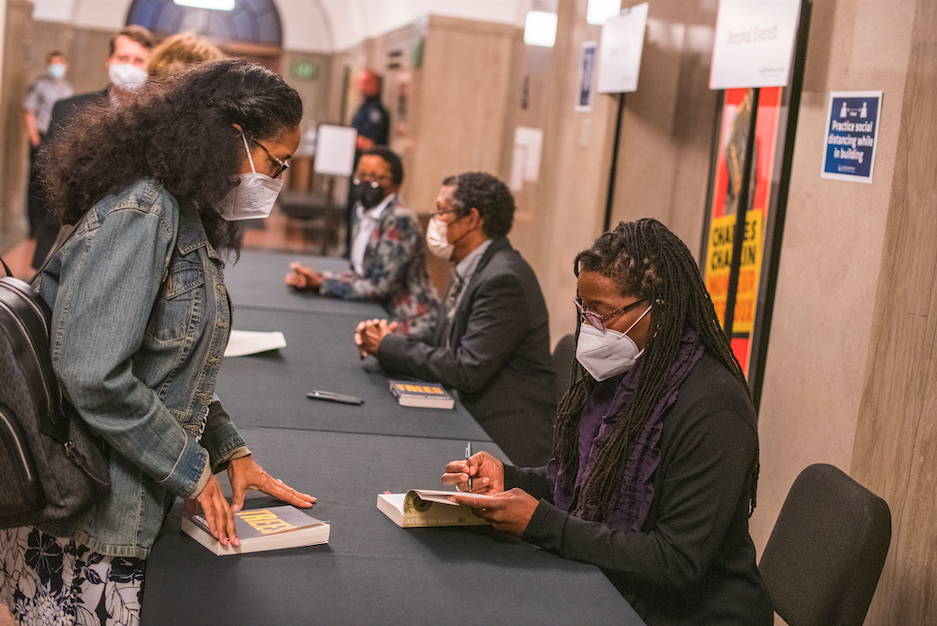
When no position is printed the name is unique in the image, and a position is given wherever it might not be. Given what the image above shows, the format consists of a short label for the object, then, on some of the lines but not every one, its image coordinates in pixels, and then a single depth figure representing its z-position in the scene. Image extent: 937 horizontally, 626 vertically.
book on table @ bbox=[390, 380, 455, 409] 2.93
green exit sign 17.92
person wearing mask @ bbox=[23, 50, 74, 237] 10.55
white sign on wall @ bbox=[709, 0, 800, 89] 3.27
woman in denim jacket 1.47
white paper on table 3.32
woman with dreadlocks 1.76
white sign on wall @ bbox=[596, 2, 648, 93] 4.87
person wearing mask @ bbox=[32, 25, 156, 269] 3.99
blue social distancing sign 2.94
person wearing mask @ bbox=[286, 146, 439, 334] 4.68
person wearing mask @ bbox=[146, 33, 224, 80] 3.97
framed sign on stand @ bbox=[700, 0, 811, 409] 3.34
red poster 3.61
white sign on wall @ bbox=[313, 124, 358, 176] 9.88
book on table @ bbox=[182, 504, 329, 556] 1.67
